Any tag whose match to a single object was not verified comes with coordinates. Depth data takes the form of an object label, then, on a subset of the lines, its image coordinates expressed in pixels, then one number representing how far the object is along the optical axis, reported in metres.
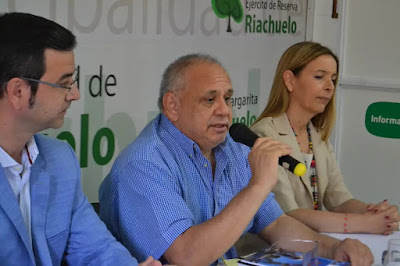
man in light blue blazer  1.81
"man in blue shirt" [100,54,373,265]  2.15
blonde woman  3.09
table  2.46
